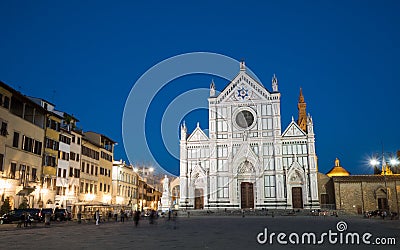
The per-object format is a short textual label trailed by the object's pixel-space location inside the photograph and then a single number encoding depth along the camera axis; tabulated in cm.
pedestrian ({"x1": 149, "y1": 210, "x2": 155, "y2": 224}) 2966
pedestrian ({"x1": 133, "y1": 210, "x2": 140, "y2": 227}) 2822
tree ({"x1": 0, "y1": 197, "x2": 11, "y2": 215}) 3254
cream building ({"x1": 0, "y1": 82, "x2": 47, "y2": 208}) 3409
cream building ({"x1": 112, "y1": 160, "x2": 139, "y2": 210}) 6396
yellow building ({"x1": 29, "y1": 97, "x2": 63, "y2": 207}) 4241
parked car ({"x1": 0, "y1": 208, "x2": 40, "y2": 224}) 3148
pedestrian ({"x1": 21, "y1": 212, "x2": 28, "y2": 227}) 2817
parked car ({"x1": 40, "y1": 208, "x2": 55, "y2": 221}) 3383
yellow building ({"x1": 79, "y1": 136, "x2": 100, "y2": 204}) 5119
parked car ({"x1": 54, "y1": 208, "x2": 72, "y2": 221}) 3784
